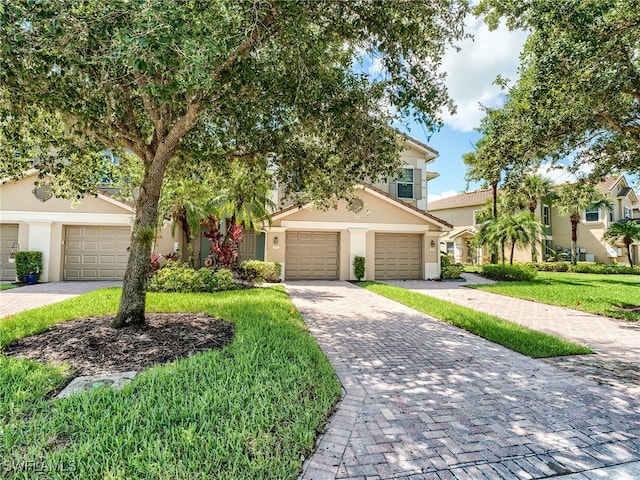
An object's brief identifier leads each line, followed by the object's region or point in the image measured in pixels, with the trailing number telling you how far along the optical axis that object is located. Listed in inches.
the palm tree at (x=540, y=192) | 951.0
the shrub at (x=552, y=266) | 994.1
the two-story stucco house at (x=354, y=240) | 656.4
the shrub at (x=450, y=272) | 714.8
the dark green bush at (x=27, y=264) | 547.2
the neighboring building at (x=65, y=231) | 571.5
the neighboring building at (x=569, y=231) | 1132.5
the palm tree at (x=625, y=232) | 989.8
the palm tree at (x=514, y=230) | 786.8
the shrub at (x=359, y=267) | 660.7
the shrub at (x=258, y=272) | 562.5
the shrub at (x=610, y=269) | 951.6
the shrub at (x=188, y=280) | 458.6
